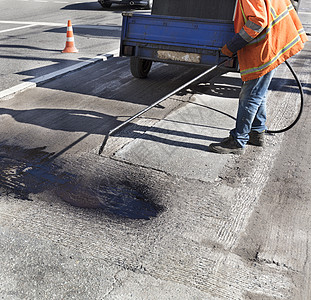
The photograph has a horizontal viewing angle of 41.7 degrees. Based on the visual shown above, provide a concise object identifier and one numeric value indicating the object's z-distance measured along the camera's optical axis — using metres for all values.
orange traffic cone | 8.93
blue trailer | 5.86
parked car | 15.68
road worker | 3.81
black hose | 4.74
